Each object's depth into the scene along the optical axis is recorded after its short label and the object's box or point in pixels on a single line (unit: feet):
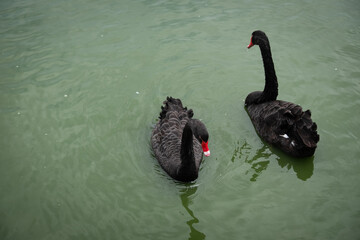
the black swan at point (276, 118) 15.47
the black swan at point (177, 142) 13.57
